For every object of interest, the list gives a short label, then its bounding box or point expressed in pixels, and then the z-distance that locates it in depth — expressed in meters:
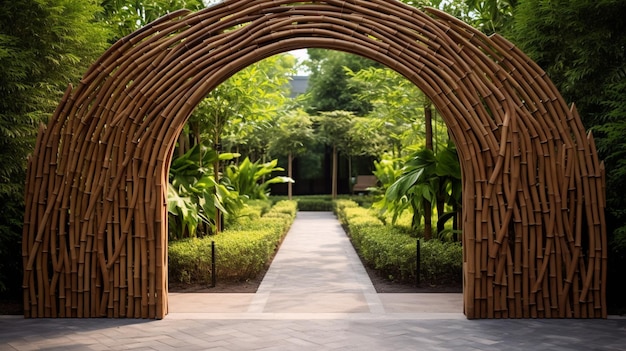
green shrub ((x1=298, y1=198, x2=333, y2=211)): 25.98
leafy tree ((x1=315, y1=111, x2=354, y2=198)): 24.42
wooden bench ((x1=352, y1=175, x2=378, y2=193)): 25.67
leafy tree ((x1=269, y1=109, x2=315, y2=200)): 23.61
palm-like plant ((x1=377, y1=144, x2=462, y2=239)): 9.25
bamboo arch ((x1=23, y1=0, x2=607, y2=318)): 6.38
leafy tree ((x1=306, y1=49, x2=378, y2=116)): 27.14
